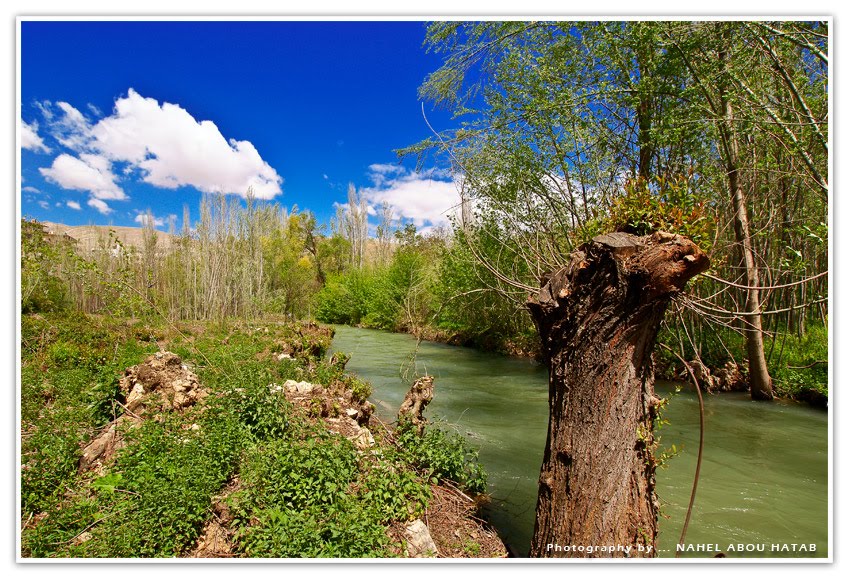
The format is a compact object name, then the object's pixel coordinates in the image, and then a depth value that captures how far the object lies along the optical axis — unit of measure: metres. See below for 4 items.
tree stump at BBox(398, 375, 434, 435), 4.53
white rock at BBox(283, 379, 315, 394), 5.12
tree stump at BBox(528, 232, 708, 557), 2.18
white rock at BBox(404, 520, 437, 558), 2.92
